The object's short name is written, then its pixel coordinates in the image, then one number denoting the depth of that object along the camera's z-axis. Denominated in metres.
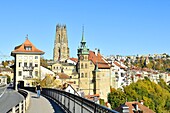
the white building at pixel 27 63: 86.56
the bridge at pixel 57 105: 12.78
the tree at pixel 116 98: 104.15
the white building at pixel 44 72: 91.96
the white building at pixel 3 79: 137.02
